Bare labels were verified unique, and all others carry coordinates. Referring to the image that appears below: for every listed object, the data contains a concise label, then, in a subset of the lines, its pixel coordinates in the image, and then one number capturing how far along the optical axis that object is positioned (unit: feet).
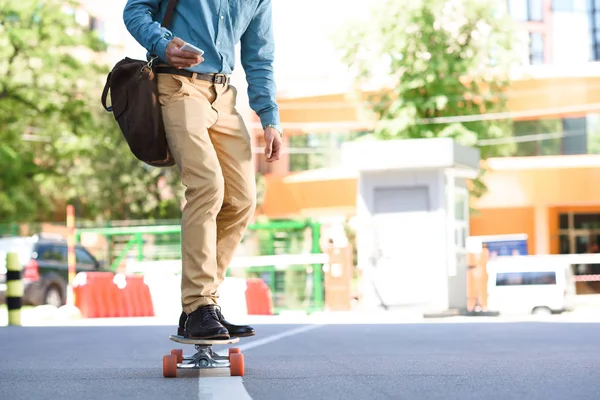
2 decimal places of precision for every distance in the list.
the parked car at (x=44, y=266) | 81.25
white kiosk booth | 58.65
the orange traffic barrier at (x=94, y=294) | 55.88
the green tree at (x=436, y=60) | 123.54
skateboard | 15.79
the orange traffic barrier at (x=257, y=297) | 62.34
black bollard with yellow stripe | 43.80
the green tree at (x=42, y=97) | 117.29
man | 16.55
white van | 101.19
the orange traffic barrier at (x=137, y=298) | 58.90
